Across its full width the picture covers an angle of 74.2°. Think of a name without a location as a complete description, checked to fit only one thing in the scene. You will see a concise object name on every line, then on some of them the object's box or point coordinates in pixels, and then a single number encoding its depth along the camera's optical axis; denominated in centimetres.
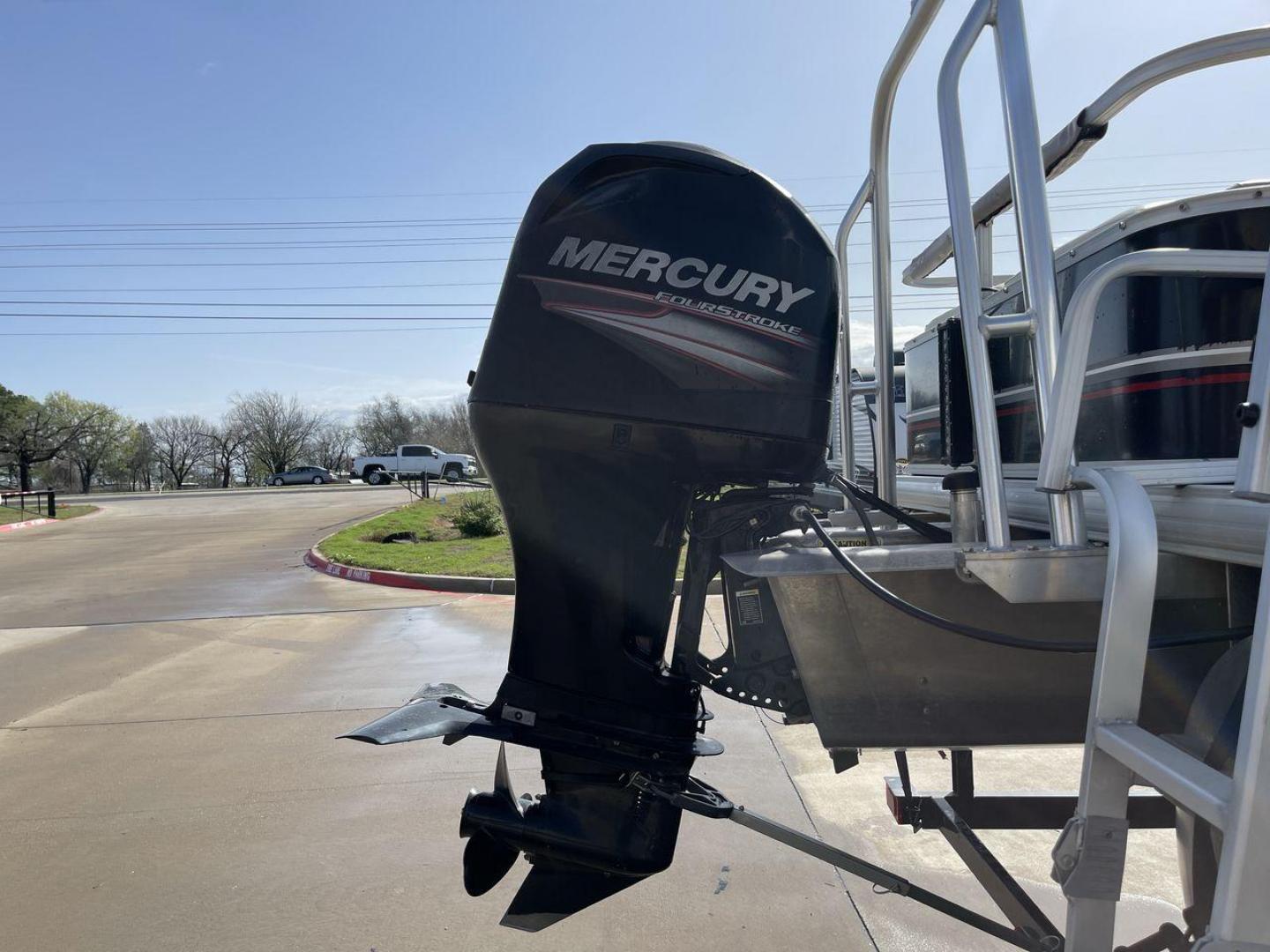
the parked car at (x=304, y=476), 5316
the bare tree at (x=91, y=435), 6059
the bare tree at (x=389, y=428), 7644
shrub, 1432
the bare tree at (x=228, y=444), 7250
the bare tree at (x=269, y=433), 7138
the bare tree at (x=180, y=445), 7481
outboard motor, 180
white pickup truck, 4341
